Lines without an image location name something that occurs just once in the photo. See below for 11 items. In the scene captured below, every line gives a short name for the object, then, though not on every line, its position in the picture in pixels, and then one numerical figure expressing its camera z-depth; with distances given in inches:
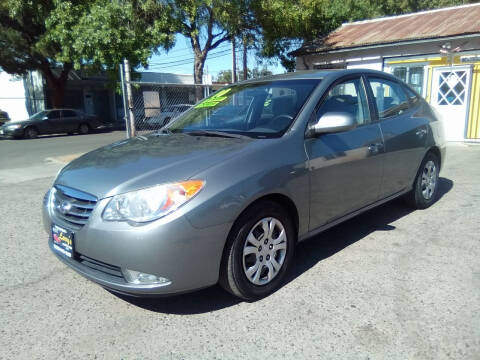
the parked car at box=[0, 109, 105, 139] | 713.0
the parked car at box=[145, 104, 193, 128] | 303.1
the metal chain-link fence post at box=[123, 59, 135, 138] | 286.8
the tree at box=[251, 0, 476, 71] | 625.9
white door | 426.9
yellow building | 431.8
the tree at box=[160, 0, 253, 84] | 584.7
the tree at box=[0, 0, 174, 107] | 582.9
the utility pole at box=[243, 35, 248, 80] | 676.1
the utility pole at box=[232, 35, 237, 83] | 906.1
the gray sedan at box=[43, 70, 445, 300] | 93.5
